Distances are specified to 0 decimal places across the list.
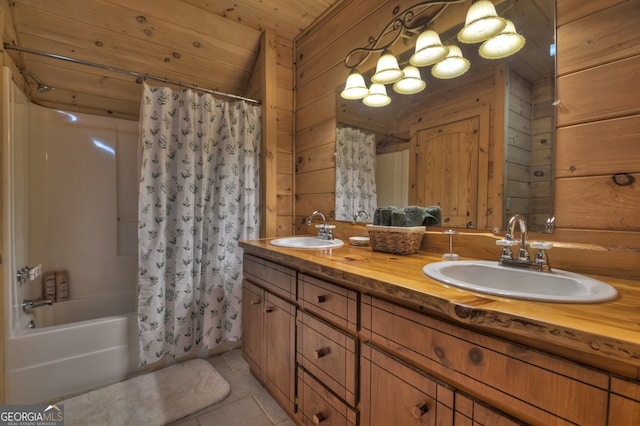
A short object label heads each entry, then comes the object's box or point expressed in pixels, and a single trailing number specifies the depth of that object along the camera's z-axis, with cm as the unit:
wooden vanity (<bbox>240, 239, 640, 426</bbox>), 50
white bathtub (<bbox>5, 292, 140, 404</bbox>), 145
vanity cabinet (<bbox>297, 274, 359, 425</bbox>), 96
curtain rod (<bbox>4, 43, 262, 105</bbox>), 142
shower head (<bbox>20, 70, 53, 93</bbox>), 163
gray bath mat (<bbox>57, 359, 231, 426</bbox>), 139
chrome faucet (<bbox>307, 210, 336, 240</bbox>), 172
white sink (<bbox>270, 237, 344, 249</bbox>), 151
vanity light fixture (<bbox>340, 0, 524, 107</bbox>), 106
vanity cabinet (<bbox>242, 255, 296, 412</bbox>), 128
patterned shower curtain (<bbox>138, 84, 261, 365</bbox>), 173
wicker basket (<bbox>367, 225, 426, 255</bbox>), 125
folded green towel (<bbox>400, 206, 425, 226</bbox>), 131
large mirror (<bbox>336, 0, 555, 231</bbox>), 102
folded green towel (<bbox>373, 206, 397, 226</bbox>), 138
